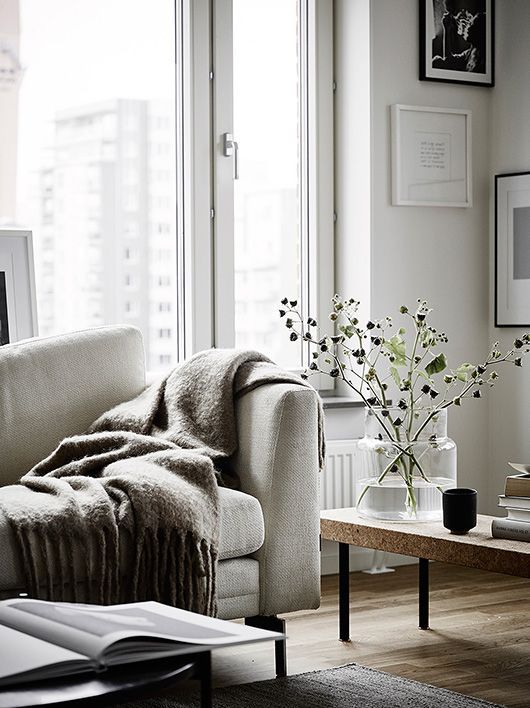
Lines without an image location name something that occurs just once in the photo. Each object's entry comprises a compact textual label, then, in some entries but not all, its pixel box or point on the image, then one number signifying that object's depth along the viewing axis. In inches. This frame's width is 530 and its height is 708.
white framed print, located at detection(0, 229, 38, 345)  145.3
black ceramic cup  115.5
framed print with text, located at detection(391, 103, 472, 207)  177.3
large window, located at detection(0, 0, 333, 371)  156.1
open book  59.1
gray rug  105.8
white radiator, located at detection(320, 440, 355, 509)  170.6
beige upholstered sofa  112.8
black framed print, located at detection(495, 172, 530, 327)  181.2
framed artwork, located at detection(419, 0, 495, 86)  179.9
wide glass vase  123.9
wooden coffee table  107.0
